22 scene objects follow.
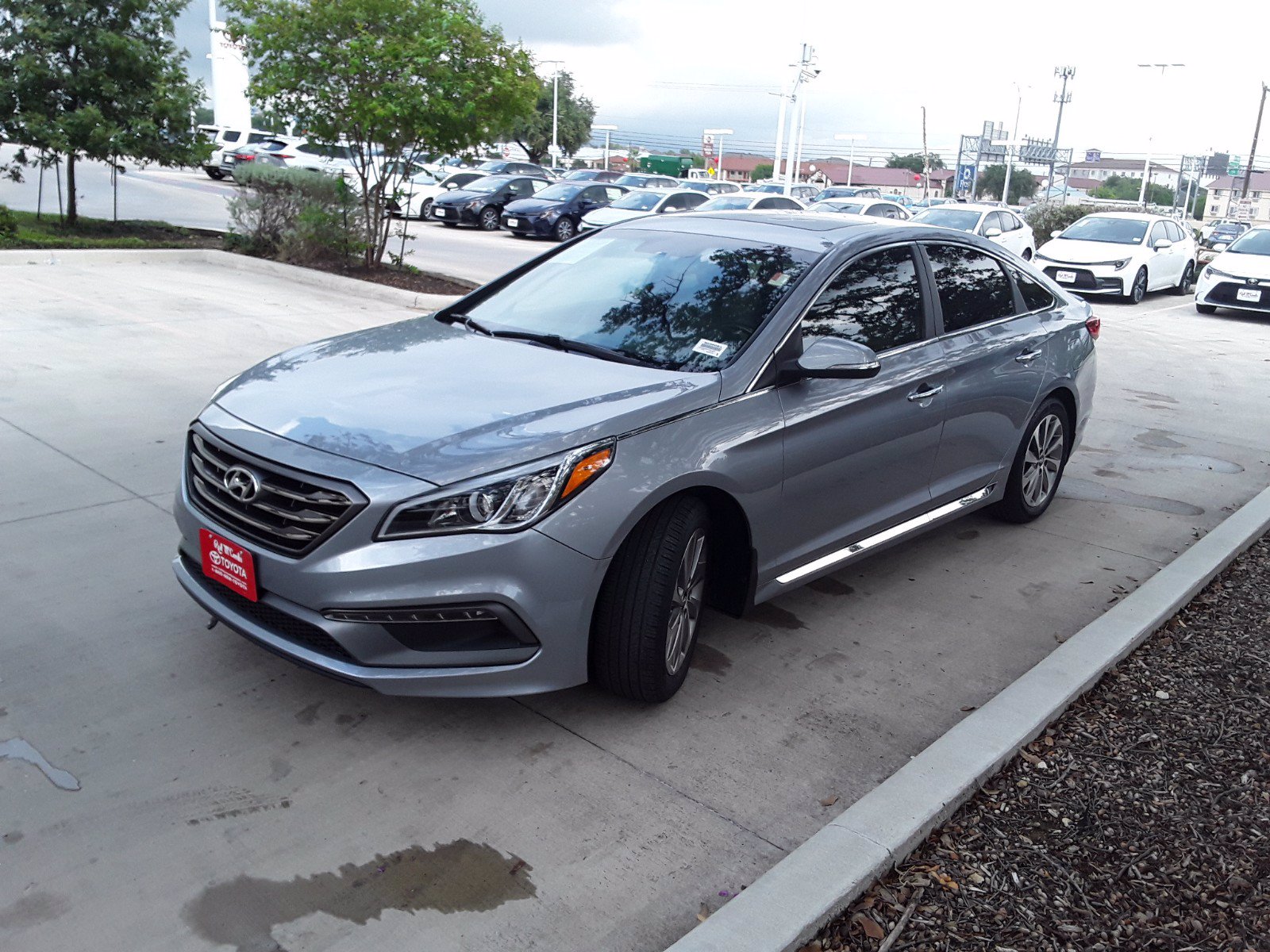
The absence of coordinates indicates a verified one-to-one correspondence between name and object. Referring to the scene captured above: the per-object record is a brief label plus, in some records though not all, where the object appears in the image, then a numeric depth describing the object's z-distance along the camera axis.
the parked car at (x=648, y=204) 24.48
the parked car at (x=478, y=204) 28.19
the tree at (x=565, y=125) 76.50
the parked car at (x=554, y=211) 26.20
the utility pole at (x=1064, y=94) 80.56
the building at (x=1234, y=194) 144.38
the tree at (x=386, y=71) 12.96
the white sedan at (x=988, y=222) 20.36
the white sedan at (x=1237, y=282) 17.09
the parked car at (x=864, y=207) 27.41
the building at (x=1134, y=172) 192.00
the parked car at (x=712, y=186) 33.97
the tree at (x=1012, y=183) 120.94
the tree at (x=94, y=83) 15.22
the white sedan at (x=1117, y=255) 18.53
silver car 3.31
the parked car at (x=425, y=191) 28.97
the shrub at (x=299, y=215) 14.59
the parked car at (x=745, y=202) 24.72
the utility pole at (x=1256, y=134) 72.29
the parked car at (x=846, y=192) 40.25
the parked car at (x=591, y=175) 36.44
